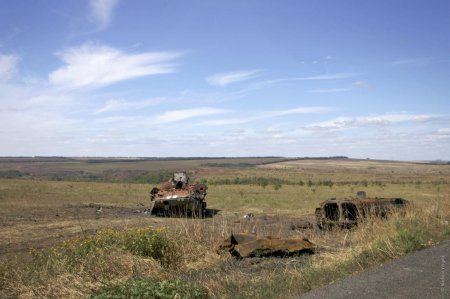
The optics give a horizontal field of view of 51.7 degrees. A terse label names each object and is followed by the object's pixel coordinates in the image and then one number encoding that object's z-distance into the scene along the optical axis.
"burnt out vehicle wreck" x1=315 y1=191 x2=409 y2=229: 14.49
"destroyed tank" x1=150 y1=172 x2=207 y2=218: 21.86
